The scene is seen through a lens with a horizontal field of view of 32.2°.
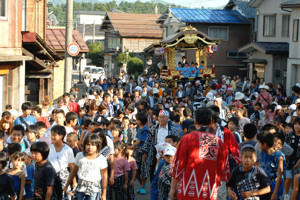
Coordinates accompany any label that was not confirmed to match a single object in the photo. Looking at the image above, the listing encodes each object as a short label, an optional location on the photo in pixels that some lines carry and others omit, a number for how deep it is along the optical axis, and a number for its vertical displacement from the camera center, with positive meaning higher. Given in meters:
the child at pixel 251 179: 6.81 -1.38
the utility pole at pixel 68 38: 16.91 +1.08
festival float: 26.84 +1.40
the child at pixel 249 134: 8.66 -0.99
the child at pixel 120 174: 8.86 -1.75
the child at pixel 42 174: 7.26 -1.45
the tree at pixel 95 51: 68.10 +2.69
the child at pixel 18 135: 9.05 -1.14
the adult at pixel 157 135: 10.07 -1.20
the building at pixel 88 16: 122.43 +13.26
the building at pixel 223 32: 40.16 +3.35
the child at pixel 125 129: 11.54 -1.27
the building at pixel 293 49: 24.58 +1.32
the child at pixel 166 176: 7.84 -1.57
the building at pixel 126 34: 56.25 +4.23
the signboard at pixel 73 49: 16.73 +0.71
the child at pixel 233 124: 9.93 -0.95
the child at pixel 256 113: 15.39 -1.13
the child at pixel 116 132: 9.74 -1.13
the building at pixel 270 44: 30.08 +1.89
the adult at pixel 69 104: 14.43 -0.94
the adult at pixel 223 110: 12.48 -0.89
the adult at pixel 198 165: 6.29 -1.11
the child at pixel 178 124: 10.65 -1.09
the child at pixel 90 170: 7.31 -1.40
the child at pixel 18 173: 7.37 -1.49
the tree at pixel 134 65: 50.23 +0.68
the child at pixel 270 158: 7.88 -1.26
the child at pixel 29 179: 7.94 -1.66
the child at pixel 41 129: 9.82 -1.12
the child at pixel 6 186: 6.99 -1.57
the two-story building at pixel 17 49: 14.47 +0.64
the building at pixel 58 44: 22.73 +1.20
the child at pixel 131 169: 9.12 -1.75
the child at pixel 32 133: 9.20 -1.11
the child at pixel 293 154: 9.23 -1.39
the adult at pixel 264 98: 17.59 -0.77
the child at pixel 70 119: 9.70 -0.90
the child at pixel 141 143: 10.62 -1.45
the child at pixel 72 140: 8.81 -1.18
